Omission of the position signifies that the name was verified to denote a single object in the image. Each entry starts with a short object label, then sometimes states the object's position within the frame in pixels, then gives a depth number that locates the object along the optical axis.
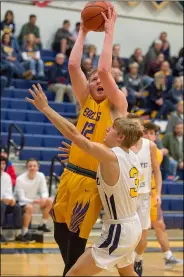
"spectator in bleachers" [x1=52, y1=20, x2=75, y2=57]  17.02
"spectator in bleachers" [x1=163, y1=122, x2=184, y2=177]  15.19
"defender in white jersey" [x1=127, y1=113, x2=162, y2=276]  7.93
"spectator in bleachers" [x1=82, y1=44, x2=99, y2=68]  16.73
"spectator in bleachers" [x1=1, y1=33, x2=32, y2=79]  15.44
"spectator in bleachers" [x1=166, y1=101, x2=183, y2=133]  15.64
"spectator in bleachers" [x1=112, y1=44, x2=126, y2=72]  16.91
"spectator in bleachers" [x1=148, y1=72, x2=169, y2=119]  17.08
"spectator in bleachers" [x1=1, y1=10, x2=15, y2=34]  16.27
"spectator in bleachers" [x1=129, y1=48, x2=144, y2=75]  17.81
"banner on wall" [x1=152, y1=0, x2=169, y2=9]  19.14
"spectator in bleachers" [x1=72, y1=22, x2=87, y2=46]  17.51
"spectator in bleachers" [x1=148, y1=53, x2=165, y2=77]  18.03
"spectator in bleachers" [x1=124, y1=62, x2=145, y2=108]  16.88
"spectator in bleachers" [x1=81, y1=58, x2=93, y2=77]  15.58
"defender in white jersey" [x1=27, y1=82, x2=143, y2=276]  5.14
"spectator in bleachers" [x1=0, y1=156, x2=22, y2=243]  10.98
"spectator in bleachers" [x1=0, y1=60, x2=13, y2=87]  15.16
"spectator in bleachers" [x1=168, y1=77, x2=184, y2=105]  17.05
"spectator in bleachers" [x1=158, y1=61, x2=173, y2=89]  17.80
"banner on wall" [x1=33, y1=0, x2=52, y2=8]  17.09
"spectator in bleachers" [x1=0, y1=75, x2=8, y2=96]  14.89
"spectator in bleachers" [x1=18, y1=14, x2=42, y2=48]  16.72
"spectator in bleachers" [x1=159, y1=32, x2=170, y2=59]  18.69
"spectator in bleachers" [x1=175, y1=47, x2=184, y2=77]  18.55
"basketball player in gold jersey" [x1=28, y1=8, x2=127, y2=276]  5.40
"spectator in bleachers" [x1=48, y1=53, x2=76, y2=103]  15.87
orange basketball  5.36
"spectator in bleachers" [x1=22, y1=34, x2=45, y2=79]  16.16
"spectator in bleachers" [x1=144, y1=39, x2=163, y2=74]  18.34
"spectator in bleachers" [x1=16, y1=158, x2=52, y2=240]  11.45
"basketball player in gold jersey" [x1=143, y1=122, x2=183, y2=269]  8.25
